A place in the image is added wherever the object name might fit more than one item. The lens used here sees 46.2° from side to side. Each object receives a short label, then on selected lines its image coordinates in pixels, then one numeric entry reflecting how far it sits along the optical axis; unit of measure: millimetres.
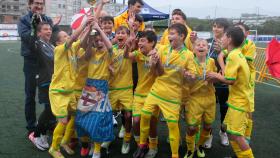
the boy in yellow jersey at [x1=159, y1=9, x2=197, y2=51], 4883
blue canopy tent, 18422
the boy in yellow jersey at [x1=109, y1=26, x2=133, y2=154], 4578
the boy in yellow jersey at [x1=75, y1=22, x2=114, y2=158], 4281
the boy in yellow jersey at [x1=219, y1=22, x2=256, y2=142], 4516
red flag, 8086
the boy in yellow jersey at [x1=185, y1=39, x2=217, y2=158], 4320
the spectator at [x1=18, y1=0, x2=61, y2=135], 4734
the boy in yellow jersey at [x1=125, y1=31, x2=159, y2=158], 4410
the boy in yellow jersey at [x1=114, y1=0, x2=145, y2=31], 5270
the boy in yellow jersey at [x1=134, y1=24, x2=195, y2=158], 4125
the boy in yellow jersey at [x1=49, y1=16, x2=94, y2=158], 4168
